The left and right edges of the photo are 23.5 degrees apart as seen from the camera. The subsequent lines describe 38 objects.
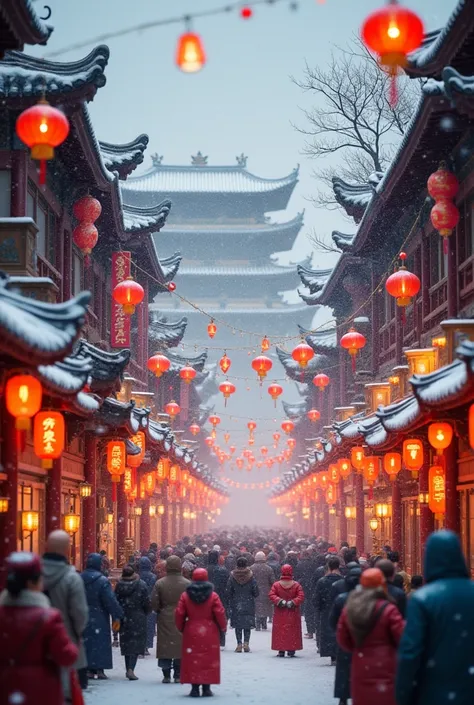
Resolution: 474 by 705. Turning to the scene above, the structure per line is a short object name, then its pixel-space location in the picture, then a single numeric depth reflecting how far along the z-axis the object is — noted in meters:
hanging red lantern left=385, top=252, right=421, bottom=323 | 19.25
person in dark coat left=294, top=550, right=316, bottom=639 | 23.33
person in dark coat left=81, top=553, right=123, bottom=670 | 13.98
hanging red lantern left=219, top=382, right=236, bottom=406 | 36.47
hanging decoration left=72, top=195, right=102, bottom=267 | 20.61
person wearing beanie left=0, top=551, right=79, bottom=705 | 7.18
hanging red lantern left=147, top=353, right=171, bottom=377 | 30.06
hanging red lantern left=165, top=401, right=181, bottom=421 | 38.97
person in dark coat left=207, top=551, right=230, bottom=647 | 20.95
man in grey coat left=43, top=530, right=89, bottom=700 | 9.84
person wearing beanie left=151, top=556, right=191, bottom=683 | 15.34
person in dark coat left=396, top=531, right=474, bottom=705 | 6.81
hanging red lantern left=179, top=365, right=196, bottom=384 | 35.53
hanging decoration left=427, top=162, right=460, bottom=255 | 17.78
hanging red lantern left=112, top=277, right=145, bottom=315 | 21.83
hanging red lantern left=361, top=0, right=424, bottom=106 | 10.42
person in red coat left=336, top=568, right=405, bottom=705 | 8.81
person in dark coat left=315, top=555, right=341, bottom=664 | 16.38
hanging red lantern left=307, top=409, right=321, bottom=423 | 42.88
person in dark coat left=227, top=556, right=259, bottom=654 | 19.77
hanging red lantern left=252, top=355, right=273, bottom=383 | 30.14
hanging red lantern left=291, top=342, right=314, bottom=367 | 28.45
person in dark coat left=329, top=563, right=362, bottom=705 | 12.40
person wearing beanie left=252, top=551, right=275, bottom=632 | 23.16
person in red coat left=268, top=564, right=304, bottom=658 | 18.66
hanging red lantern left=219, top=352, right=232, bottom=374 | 32.56
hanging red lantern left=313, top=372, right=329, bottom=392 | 37.28
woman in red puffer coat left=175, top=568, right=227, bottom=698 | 13.82
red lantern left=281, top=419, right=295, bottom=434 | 45.38
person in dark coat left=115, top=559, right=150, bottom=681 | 15.94
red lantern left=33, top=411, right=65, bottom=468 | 15.14
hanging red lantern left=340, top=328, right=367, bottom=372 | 25.56
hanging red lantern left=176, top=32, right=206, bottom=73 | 11.00
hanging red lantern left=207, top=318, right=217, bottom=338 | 30.39
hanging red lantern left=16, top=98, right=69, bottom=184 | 12.63
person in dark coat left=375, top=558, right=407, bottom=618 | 11.12
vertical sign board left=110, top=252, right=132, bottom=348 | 25.20
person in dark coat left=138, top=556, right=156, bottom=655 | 18.90
